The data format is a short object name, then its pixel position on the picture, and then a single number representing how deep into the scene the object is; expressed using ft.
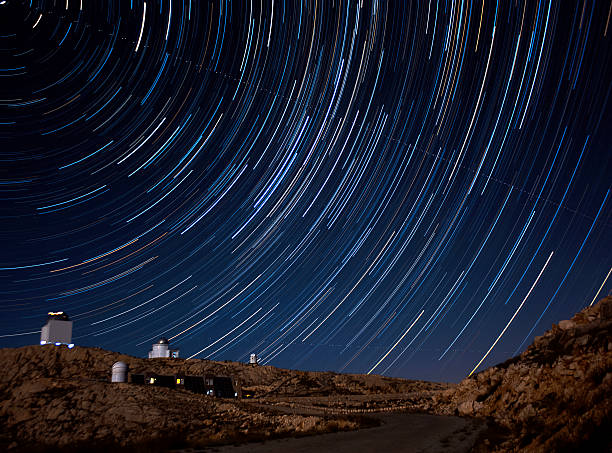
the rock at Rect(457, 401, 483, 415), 73.77
